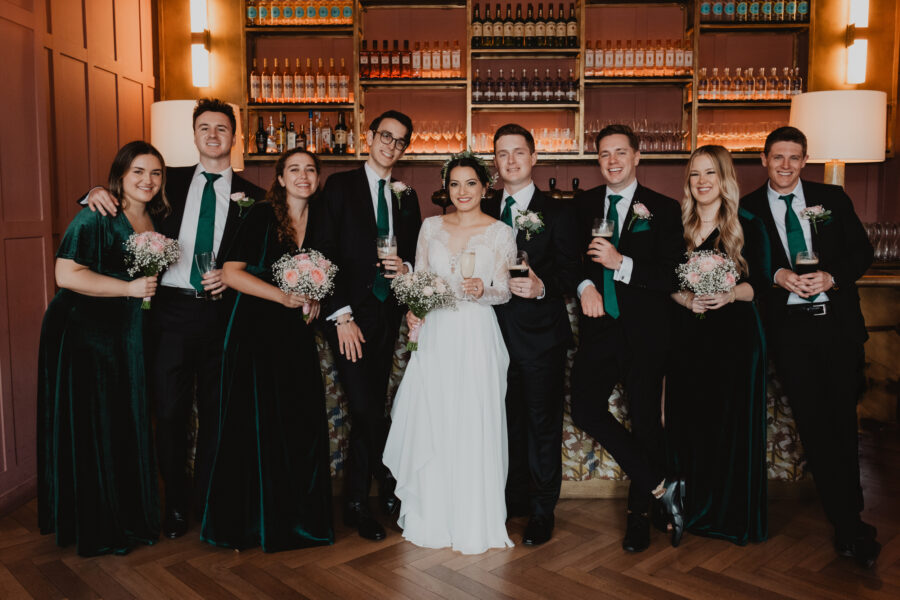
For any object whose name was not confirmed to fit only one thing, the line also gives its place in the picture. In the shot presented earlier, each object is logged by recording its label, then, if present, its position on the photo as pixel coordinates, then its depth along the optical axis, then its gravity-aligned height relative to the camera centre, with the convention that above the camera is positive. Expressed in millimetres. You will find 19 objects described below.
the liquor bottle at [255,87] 5836 +1250
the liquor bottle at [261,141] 5828 +802
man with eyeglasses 2918 -222
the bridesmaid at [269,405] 2799 -666
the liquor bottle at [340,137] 5797 +833
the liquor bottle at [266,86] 5809 +1257
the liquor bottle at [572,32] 5684 +1669
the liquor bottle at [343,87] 5785 +1246
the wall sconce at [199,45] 5676 +1548
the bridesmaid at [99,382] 2776 -574
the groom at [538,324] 2867 -341
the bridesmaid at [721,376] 2824 -561
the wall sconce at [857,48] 5633 +1537
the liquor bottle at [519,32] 5746 +1683
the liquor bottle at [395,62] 5800 +1453
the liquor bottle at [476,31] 5738 +1690
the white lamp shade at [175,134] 4906 +727
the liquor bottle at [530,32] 5734 +1680
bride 2820 -630
